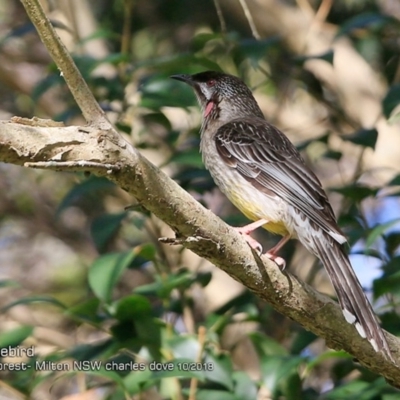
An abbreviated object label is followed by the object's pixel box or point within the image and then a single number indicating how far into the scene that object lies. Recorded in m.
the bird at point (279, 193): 7.84
